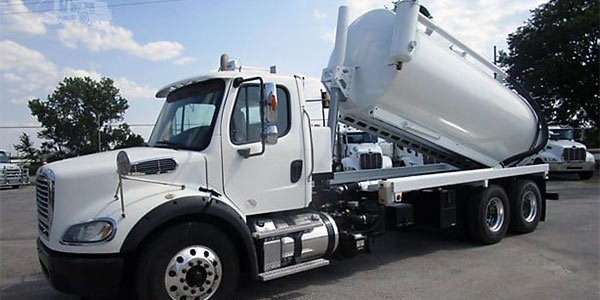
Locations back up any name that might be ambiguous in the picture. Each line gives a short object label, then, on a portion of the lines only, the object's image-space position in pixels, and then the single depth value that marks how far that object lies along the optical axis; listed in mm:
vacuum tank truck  3930
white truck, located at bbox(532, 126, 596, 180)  18234
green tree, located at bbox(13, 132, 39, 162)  50594
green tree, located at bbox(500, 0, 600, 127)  23531
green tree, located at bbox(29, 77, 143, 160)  50312
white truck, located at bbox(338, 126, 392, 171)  17109
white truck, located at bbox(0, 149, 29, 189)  23344
